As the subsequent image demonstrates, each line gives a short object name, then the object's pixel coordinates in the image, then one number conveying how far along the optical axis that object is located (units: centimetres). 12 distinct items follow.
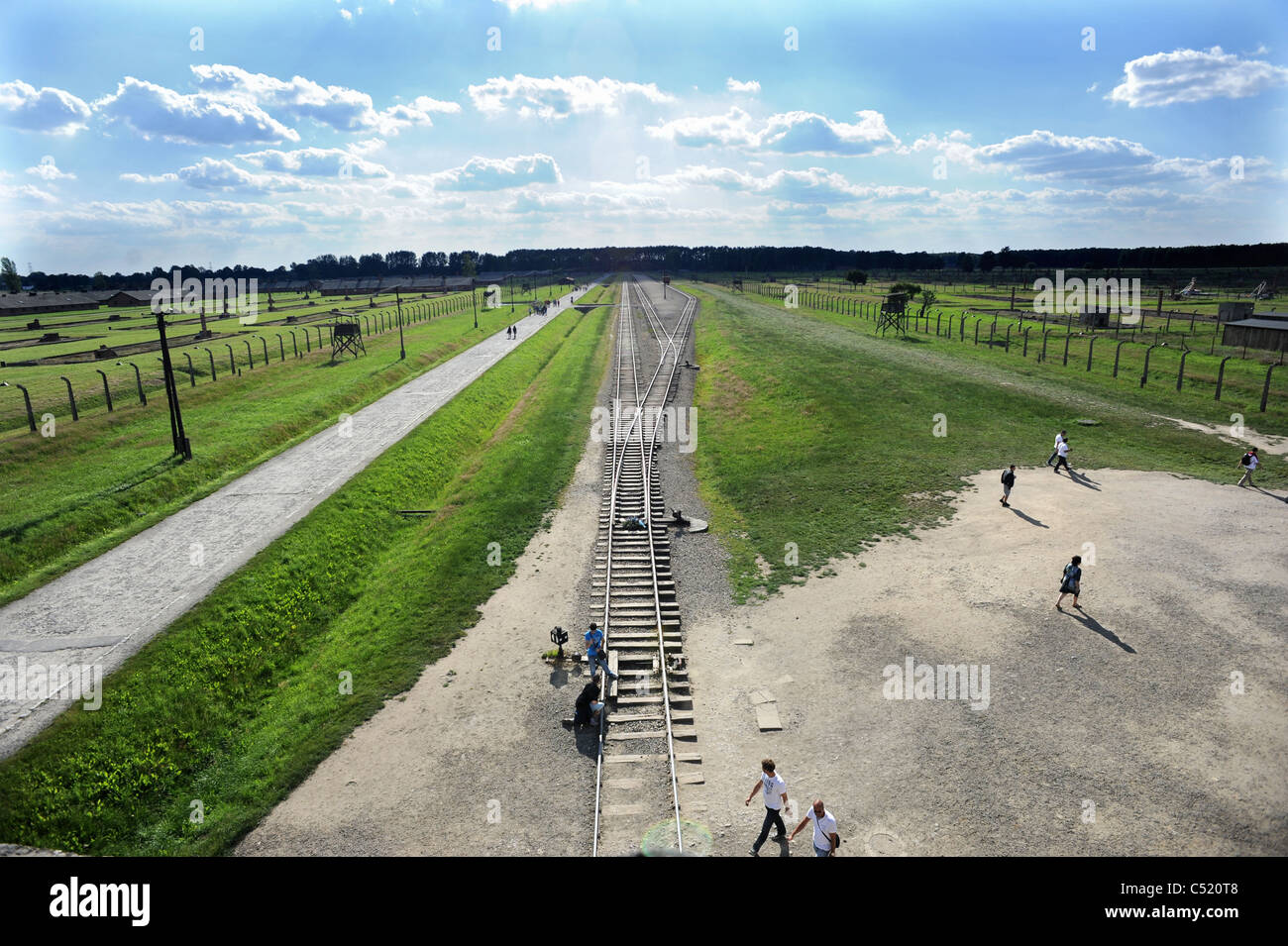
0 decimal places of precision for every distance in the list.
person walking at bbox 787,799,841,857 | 991
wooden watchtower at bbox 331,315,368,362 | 5591
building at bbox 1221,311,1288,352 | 4466
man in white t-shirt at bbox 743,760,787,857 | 1056
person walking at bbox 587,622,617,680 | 1548
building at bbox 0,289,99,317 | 10043
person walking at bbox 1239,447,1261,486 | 2344
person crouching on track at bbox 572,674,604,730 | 1394
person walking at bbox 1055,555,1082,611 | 1634
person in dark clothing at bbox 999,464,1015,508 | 2269
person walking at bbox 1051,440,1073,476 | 2569
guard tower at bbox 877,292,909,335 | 6384
